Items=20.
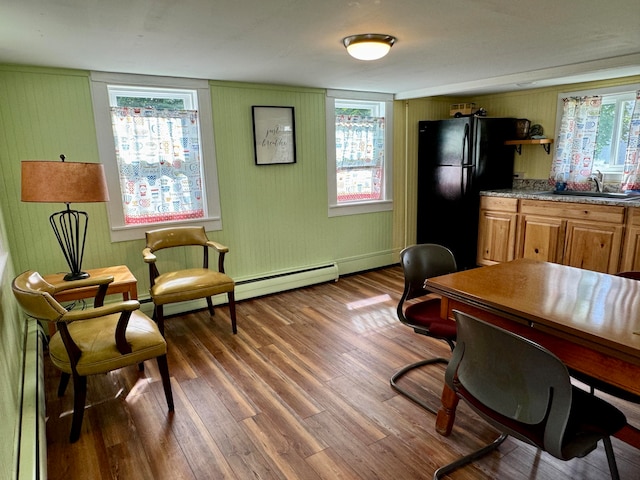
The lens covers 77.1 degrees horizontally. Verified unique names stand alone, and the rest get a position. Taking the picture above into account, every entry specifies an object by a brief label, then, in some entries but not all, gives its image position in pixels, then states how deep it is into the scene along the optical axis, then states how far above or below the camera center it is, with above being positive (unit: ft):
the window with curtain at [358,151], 14.51 +0.47
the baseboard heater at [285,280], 13.12 -3.89
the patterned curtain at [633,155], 12.19 +0.04
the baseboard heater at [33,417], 5.31 -3.73
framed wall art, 12.73 +1.00
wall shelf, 14.08 +0.58
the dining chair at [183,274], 9.76 -2.74
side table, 8.48 -2.49
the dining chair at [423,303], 7.23 -2.80
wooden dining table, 4.51 -1.97
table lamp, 7.90 -0.20
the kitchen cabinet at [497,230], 14.16 -2.50
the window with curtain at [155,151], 10.64 +0.50
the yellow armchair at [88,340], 6.25 -2.90
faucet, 13.19 -0.71
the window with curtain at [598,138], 12.43 +0.62
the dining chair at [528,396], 4.13 -2.65
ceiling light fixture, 7.53 +2.23
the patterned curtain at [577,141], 13.28 +0.55
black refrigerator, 14.40 -0.39
